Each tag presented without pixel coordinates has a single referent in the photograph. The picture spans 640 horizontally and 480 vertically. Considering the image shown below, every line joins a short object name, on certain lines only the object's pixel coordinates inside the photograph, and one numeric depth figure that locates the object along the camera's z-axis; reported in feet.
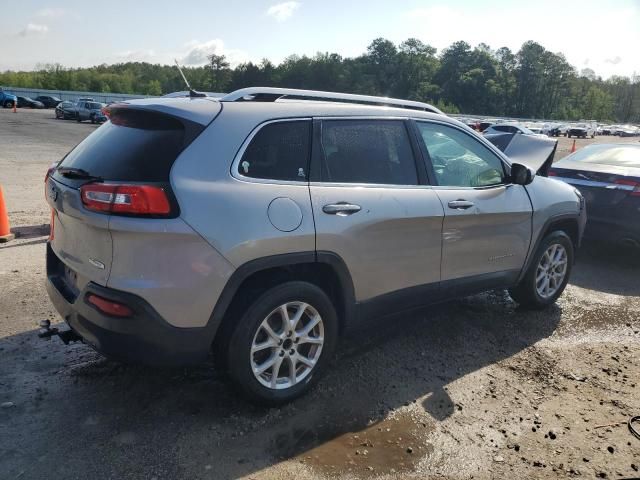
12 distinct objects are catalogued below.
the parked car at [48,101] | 193.06
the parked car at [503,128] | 107.76
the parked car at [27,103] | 182.80
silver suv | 8.82
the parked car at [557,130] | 221.87
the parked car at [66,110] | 131.85
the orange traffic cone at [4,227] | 21.00
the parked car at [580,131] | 225.27
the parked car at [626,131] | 249.14
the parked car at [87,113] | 129.42
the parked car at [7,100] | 169.07
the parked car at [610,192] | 21.26
